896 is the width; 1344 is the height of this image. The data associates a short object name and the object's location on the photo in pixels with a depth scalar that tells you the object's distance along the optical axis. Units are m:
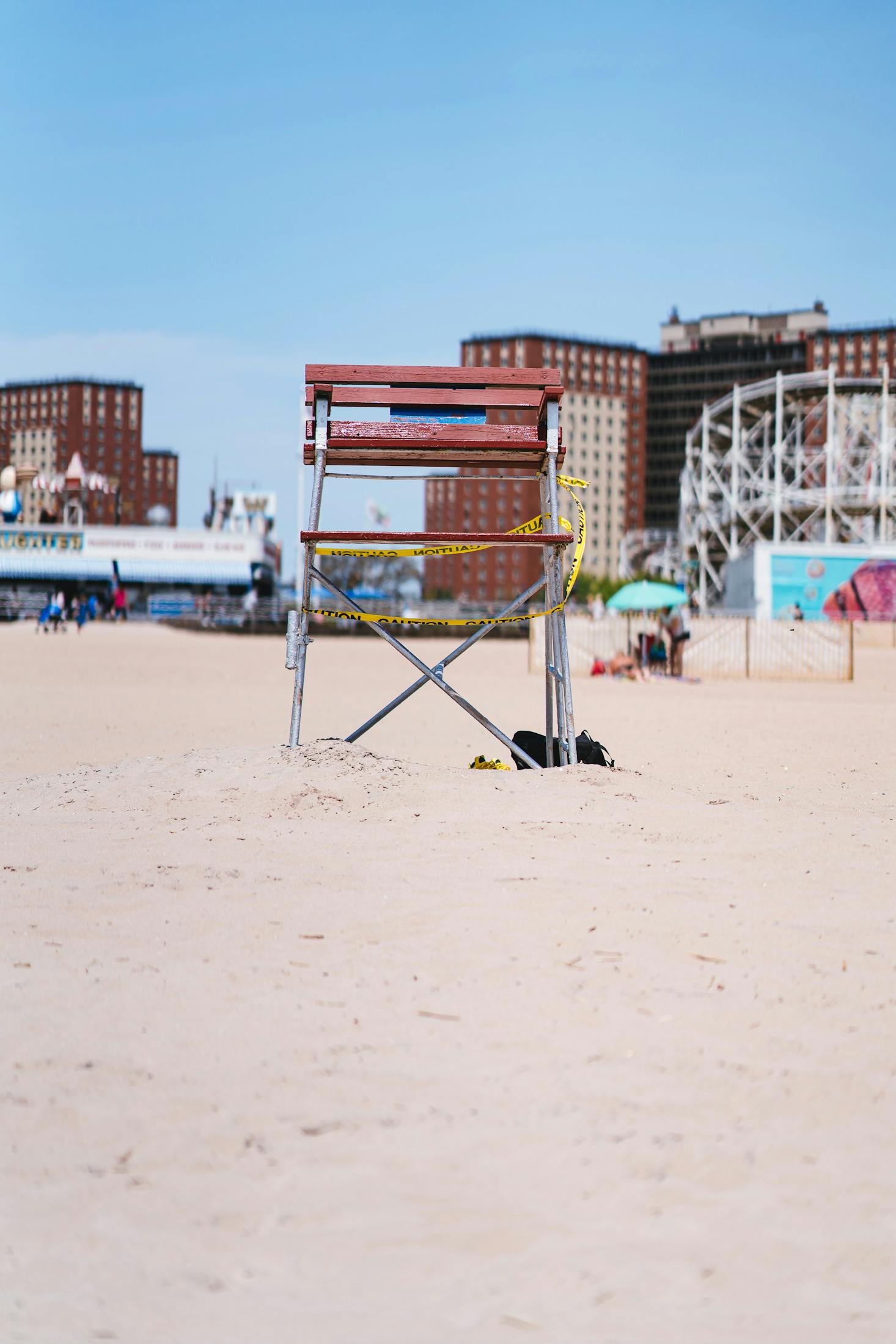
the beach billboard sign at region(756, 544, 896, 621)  54.47
